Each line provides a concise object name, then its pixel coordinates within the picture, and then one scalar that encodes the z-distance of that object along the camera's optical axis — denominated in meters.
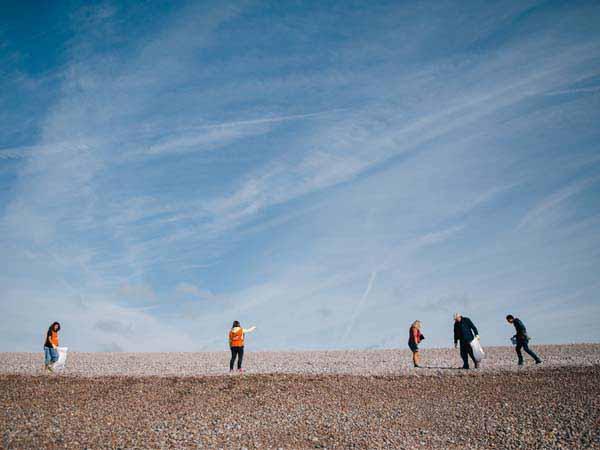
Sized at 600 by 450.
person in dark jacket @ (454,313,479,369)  22.02
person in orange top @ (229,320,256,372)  21.92
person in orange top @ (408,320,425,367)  23.47
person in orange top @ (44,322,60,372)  22.52
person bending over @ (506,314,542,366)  23.05
